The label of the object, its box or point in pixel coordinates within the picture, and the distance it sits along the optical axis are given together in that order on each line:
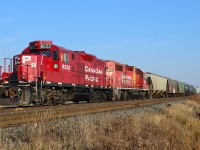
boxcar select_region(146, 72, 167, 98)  46.12
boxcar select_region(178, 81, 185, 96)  66.24
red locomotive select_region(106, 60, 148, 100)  32.12
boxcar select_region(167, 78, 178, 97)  57.08
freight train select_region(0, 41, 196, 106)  18.06
